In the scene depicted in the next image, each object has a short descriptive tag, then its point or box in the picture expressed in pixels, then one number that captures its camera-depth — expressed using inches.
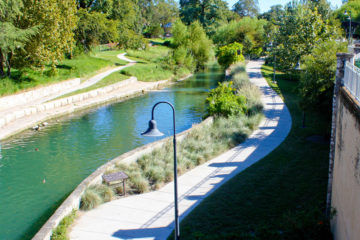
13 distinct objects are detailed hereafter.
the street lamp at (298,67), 1067.1
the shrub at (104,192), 462.0
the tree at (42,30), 1171.3
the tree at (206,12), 3228.3
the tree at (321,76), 660.1
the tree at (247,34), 2600.9
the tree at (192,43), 2198.7
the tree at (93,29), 1716.3
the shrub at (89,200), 438.3
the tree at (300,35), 1218.0
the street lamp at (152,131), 312.8
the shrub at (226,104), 856.9
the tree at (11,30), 1021.2
